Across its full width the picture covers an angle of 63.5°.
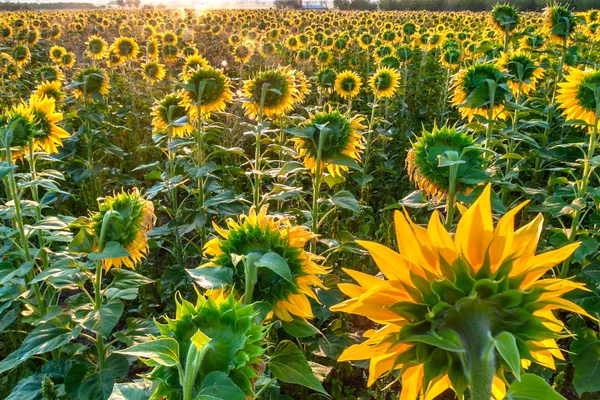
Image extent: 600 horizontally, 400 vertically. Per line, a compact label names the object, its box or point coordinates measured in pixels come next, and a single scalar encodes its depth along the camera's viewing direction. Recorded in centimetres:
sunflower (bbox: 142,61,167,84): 460
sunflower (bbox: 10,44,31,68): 562
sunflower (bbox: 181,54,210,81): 315
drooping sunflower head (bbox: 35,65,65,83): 434
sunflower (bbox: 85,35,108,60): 533
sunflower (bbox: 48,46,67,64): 576
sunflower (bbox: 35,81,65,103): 335
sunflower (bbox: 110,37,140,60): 521
